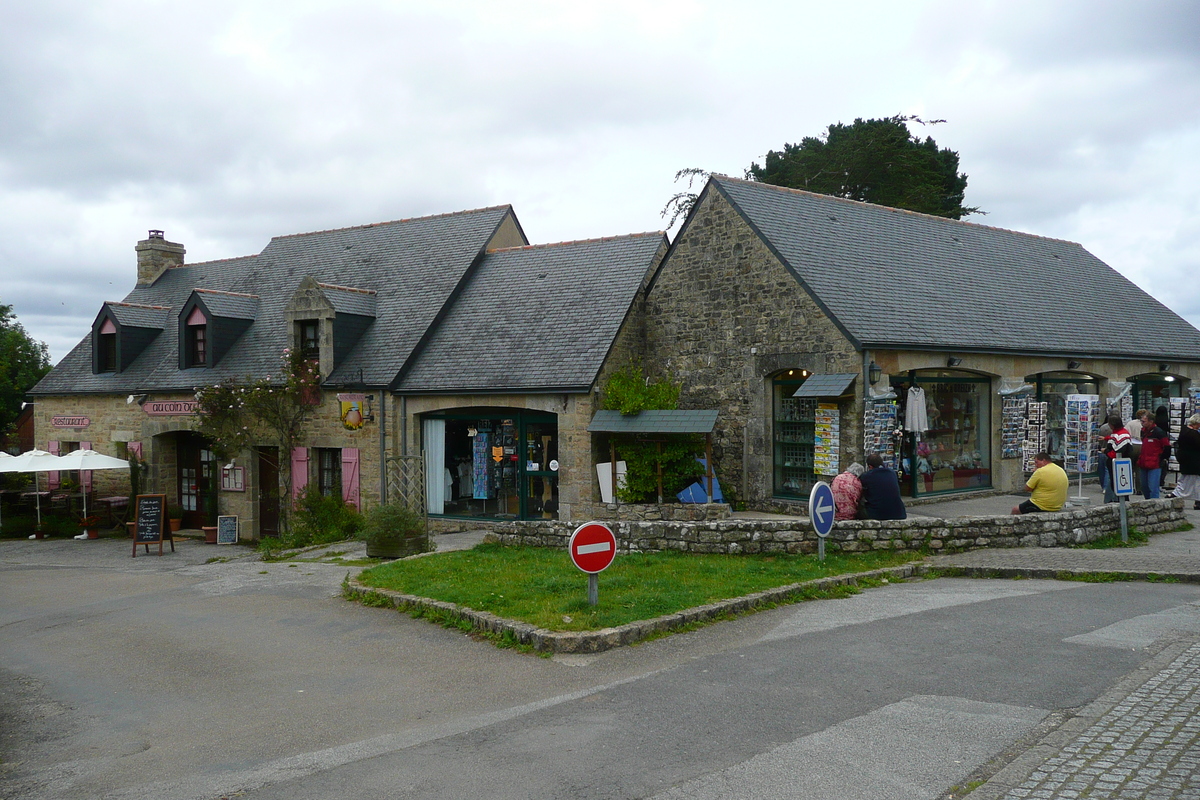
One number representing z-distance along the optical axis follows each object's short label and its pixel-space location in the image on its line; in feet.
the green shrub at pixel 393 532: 47.88
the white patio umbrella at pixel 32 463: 66.13
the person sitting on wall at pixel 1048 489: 42.60
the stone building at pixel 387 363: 59.77
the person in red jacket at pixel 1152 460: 50.16
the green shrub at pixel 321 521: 62.95
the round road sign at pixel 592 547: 29.19
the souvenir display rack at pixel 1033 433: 59.72
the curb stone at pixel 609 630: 27.14
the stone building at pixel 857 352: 52.42
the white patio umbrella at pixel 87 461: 68.54
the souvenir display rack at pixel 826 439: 51.88
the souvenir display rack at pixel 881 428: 50.47
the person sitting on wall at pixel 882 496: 41.09
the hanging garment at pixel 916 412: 53.93
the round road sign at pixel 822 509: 36.75
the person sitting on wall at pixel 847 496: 41.63
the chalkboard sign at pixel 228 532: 71.10
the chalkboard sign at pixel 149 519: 64.49
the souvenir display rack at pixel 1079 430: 60.29
